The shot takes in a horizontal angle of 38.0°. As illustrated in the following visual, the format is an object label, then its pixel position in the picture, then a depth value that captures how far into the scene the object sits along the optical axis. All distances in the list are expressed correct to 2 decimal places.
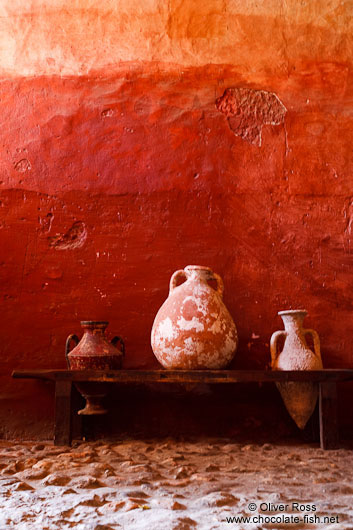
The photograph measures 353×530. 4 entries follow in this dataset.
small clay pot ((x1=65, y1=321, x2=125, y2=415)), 2.33
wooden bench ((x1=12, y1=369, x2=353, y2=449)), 2.16
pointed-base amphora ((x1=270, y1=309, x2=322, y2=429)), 2.31
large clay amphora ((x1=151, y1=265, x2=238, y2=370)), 2.26
